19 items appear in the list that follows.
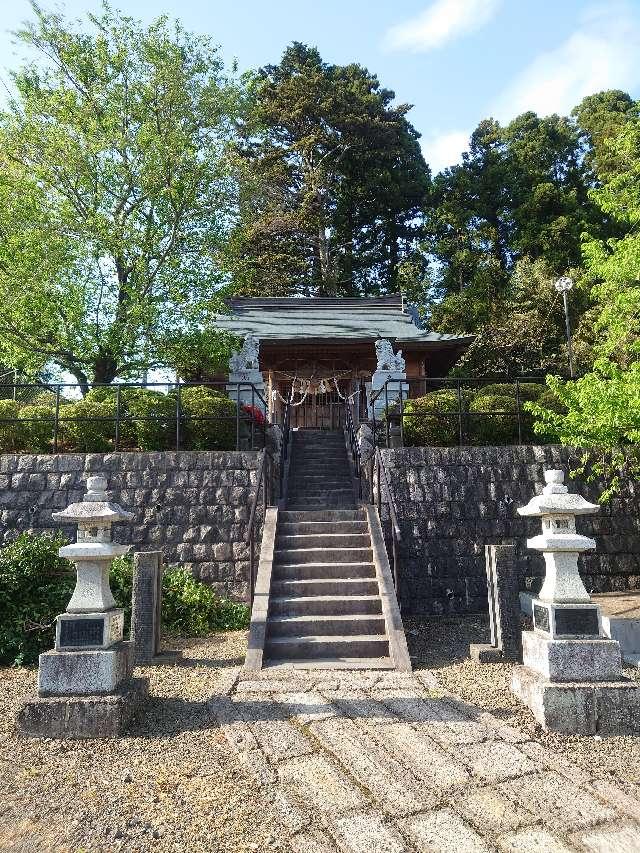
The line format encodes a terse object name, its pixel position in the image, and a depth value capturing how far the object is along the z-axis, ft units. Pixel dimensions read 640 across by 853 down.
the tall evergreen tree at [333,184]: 105.81
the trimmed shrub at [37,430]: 36.04
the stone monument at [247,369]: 55.06
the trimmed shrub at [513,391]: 39.88
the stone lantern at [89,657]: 15.48
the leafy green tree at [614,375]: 25.62
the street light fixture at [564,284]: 61.77
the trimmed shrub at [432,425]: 37.32
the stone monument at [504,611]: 21.74
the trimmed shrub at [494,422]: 37.42
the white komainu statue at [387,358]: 56.39
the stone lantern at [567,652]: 15.34
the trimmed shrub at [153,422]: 35.76
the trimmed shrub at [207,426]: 36.06
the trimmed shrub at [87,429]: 35.78
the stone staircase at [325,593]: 22.33
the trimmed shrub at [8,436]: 36.35
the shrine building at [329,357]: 59.16
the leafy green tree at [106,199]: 38.19
